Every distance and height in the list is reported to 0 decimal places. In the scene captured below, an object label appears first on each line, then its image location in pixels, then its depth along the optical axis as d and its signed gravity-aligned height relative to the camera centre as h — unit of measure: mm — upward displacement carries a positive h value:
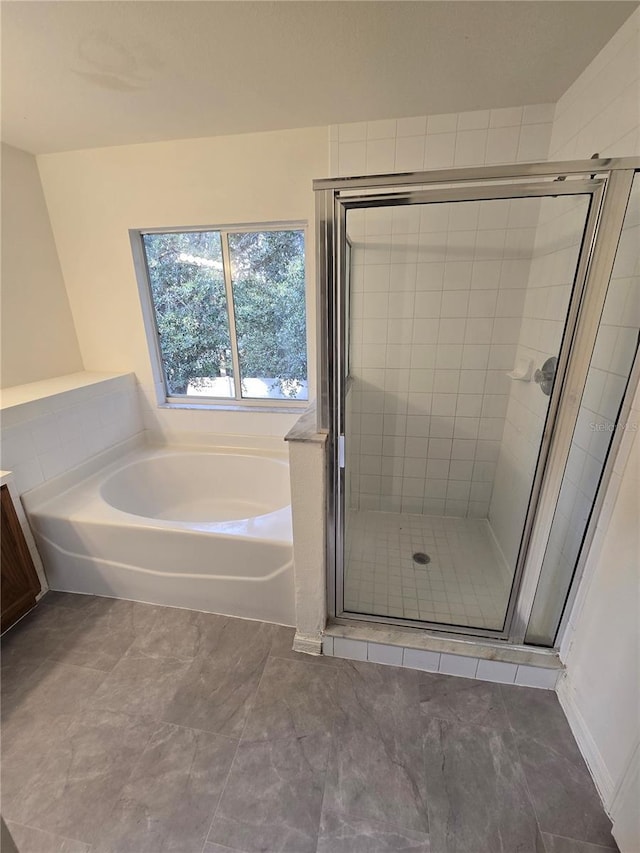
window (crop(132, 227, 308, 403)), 2352 +14
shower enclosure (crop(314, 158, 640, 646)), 1084 -330
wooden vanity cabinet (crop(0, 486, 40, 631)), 1679 -1205
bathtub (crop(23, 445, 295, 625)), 1647 -1131
